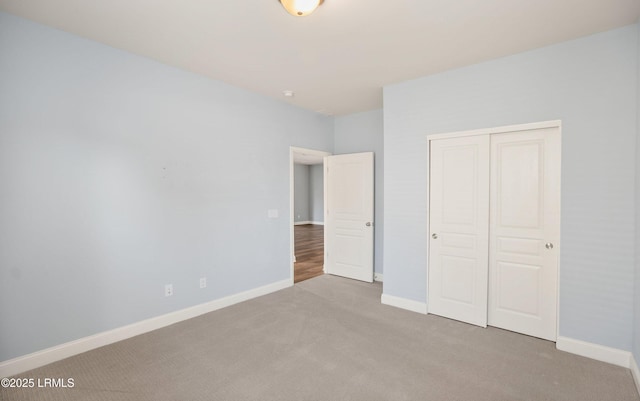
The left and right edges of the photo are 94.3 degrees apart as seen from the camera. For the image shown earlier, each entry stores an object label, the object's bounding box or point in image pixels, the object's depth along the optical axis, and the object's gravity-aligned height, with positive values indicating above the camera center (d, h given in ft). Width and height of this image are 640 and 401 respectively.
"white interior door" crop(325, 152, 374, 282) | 15.99 -1.15
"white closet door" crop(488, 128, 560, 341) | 9.41 -1.21
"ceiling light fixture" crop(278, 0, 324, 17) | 6.61 +4.29
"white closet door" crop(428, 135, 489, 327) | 10.59 -1.23
